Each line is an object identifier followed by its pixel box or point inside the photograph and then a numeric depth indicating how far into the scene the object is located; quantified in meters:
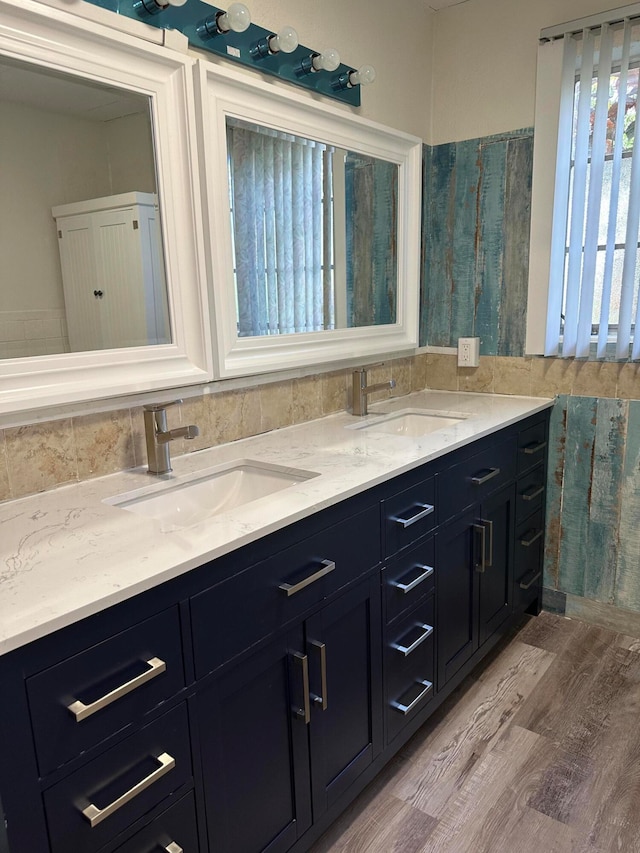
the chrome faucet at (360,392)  2.21
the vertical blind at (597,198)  2.06
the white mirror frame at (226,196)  1.62
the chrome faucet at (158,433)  1.50
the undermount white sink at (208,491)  1.43
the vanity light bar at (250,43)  1.44
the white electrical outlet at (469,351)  2.55
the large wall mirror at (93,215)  1.25
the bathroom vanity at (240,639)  0.88
